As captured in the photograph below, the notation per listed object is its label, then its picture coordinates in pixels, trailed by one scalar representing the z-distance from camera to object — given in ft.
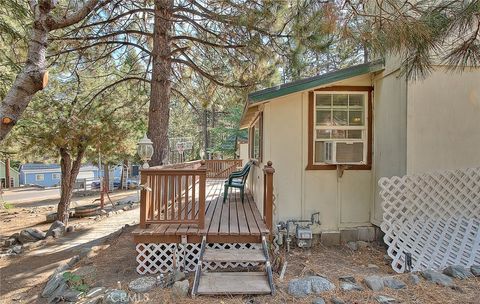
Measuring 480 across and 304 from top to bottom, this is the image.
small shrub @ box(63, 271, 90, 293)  12.89
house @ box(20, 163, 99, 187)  107.45
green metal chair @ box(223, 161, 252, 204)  21.29
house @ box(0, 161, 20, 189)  95.66
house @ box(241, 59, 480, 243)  15.89
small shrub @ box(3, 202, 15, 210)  42.12
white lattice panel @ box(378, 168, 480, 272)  13.71
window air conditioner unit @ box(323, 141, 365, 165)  16.98
